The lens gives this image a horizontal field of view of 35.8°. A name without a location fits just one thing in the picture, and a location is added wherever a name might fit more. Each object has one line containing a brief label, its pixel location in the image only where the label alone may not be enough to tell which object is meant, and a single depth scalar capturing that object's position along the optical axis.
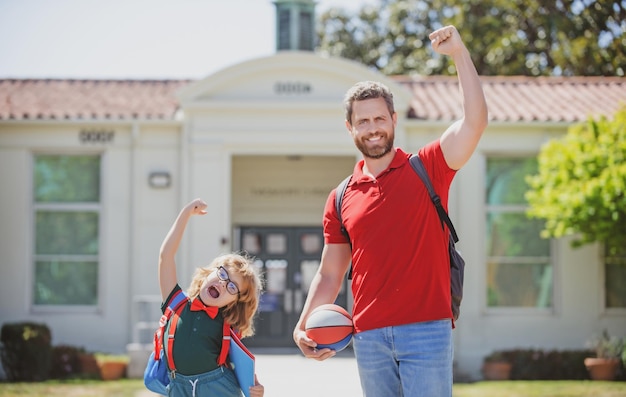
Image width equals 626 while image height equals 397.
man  4.43
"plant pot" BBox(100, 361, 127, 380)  14.62
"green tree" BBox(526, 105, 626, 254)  13.91
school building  16.16
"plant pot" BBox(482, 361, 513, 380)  15.04
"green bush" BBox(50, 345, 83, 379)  14.88
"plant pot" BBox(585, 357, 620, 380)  14.62
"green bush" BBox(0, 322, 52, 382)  14.51
